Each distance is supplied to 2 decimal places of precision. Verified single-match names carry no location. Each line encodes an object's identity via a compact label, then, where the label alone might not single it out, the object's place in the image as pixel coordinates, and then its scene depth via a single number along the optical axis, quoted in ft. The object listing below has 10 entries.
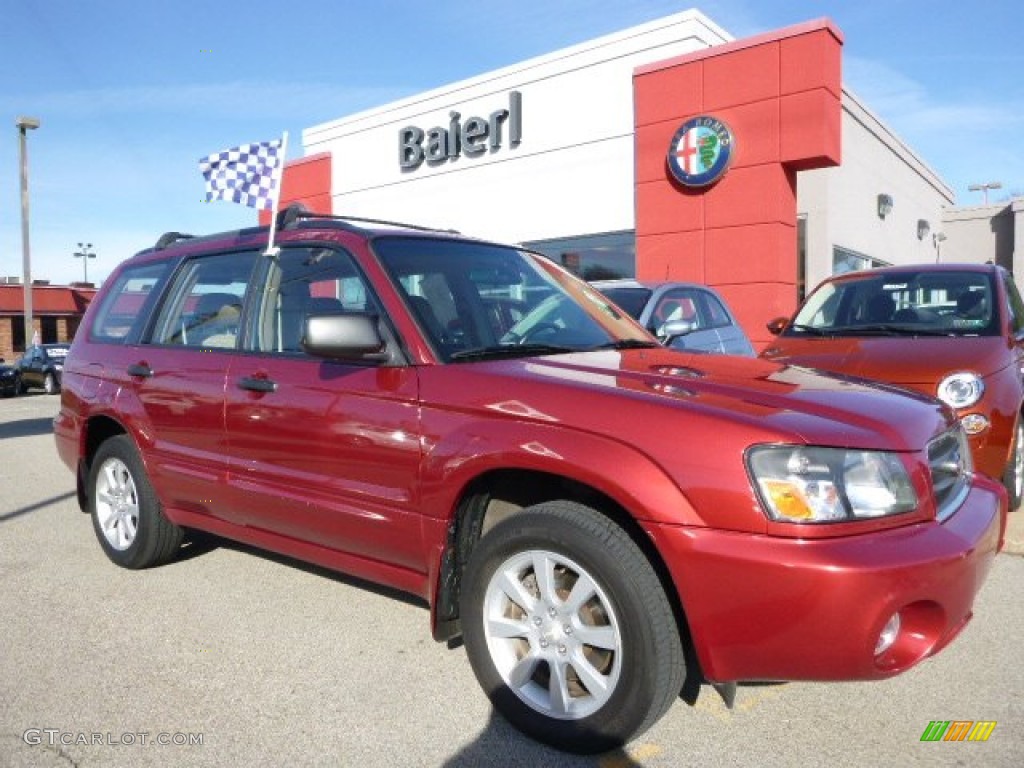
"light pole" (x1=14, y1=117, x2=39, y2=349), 88.33
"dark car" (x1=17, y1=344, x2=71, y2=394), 70.90
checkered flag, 14.55
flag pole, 12.75
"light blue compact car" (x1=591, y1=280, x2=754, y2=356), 22.84
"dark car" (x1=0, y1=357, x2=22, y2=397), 70.28
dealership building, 41.27
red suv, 7.80
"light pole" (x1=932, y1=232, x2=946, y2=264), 90.48
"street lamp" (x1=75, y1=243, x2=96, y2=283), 224.61
